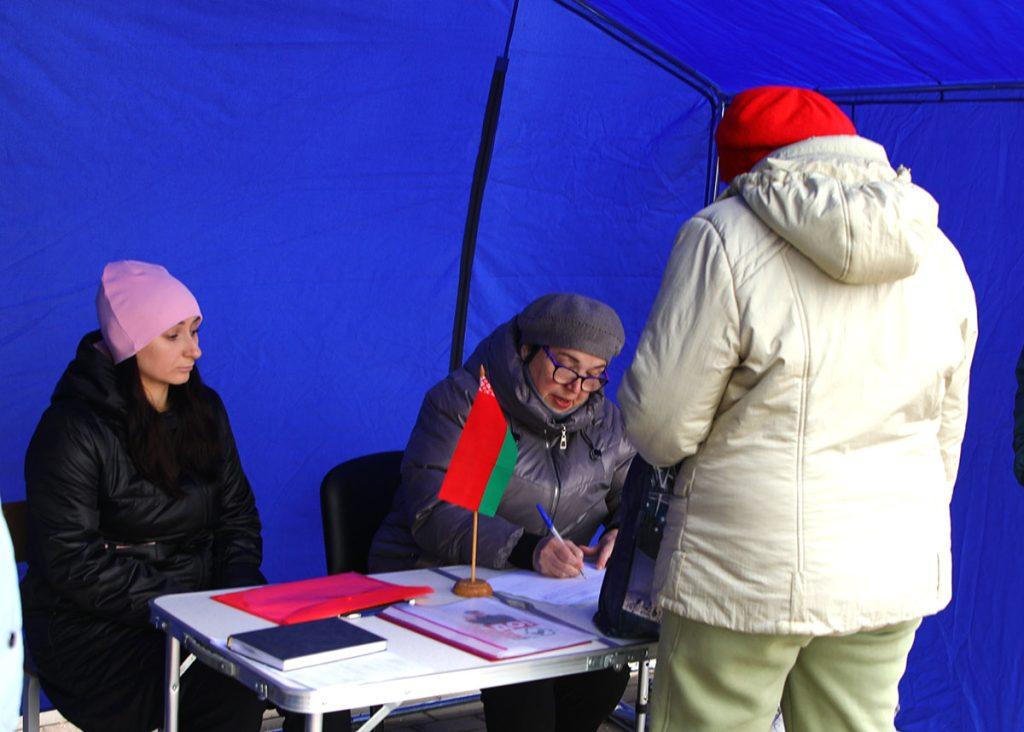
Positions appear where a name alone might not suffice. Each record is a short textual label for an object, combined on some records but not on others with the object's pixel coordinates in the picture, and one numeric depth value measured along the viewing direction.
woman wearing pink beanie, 2.79
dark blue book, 2.15
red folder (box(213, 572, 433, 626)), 2.46
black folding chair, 3.29
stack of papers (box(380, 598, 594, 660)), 2.30
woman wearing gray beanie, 3.02
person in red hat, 1.93
